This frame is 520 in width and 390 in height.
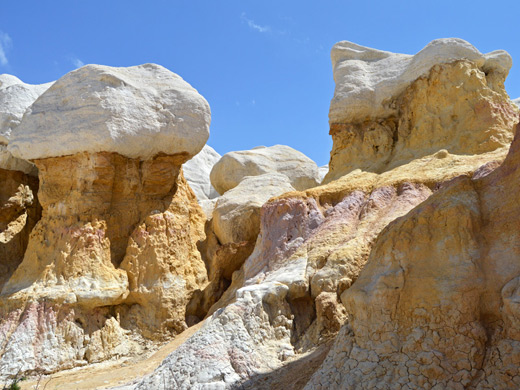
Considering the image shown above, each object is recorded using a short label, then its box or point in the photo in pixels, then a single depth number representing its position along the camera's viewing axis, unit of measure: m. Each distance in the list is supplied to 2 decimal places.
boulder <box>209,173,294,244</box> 12.30
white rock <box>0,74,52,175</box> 13.11
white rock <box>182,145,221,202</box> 24.50
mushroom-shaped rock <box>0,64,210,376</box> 10.67
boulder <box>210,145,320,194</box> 17.90
